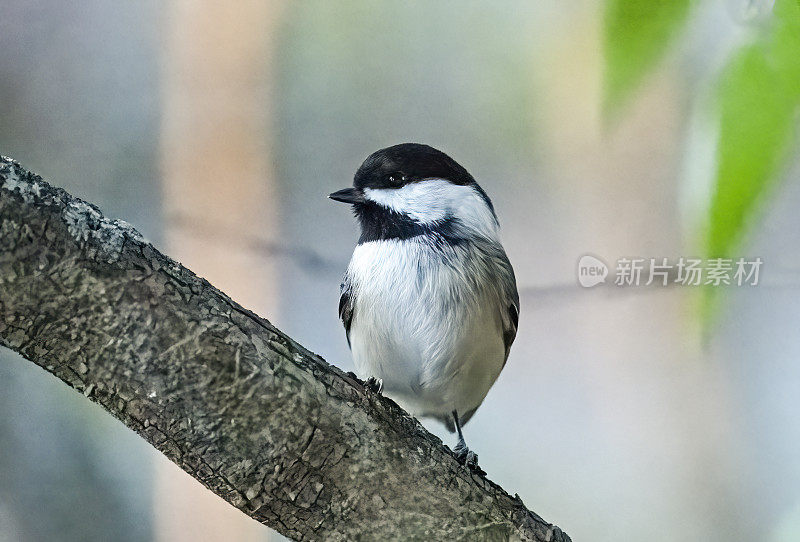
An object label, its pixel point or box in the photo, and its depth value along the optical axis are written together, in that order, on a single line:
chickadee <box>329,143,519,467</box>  4.06
